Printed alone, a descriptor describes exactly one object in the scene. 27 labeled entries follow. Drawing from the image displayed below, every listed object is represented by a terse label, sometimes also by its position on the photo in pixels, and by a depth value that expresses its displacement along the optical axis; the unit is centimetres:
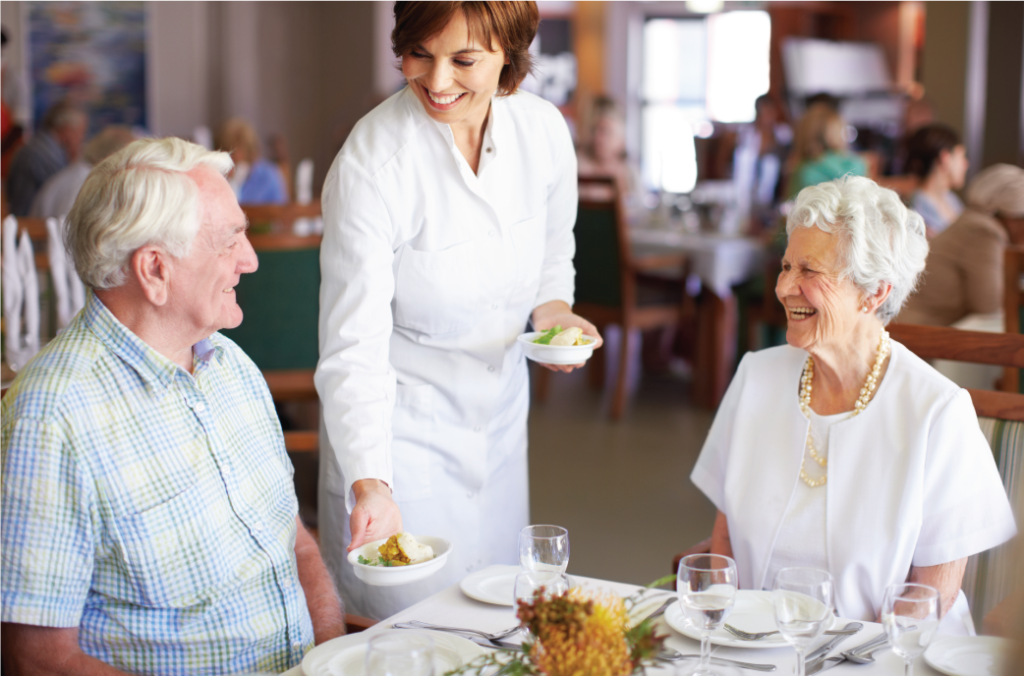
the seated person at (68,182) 477
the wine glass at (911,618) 118
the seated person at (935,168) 482
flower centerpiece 95
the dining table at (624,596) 129
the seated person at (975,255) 382
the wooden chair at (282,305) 334
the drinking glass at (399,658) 96
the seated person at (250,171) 668
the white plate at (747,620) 135
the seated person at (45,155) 652
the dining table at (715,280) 552
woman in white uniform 173
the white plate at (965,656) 127
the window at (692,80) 1159
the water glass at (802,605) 119
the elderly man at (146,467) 129
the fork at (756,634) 137
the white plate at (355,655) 127
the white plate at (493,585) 151
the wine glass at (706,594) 121
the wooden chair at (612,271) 544
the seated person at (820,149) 567
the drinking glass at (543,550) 138
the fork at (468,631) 139
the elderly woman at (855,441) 171
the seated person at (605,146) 697
